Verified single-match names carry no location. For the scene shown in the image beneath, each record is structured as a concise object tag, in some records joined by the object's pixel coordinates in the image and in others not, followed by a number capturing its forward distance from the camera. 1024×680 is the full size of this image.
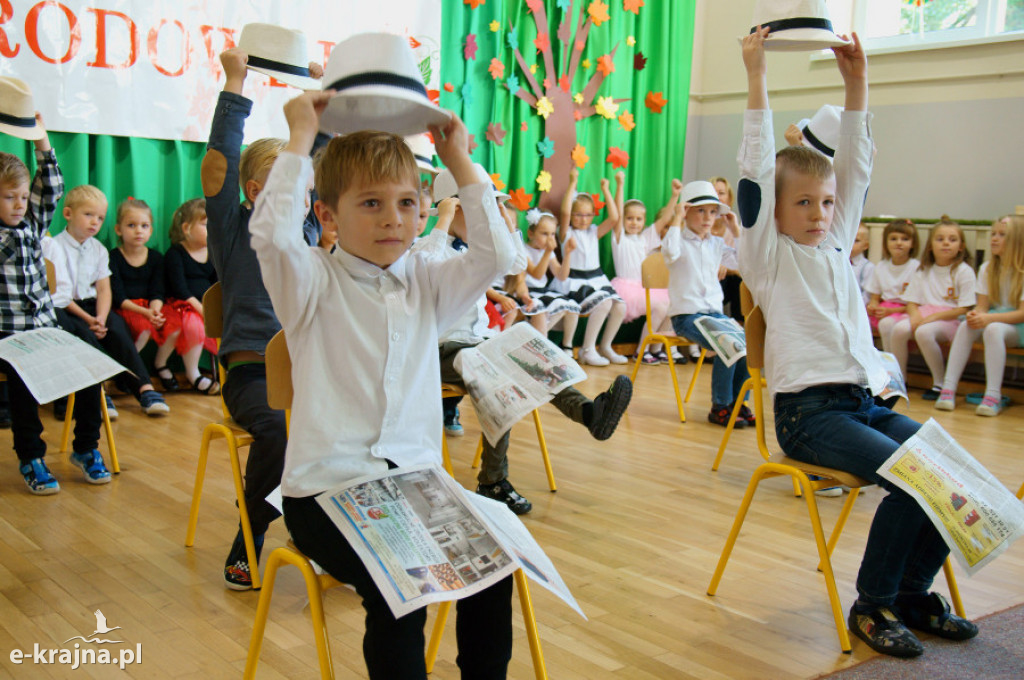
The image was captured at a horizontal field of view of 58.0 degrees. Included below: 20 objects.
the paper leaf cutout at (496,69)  5.66
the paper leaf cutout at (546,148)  6.04
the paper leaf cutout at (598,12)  6.15
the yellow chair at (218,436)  2.13
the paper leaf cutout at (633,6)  6.36
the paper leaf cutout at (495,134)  5.71
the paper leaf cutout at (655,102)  6.64
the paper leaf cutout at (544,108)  5.98
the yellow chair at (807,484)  1.92
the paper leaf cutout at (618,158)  6.43
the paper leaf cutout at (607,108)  6.33
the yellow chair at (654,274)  4.65
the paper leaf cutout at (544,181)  6.01
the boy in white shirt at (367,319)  1.36
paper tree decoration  5.98
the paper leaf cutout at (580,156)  6.21
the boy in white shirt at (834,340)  1.91
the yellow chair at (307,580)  1.30
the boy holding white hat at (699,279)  4.19
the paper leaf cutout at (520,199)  5.89
